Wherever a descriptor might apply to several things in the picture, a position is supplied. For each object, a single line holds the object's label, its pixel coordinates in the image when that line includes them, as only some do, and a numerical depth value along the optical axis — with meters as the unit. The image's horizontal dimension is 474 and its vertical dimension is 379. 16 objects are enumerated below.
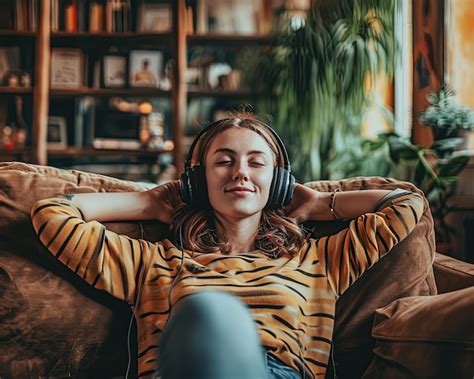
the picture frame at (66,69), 4.85
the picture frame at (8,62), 4.84
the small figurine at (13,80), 4.81
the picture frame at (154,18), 4.86
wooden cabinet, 4.67
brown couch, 1.54
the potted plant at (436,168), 3.02
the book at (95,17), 4.81
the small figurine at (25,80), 4.83
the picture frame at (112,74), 4.90
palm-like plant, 3.72
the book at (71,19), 4.81
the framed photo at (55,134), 4.90
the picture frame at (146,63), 4.89
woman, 1.49
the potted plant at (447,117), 3.05
